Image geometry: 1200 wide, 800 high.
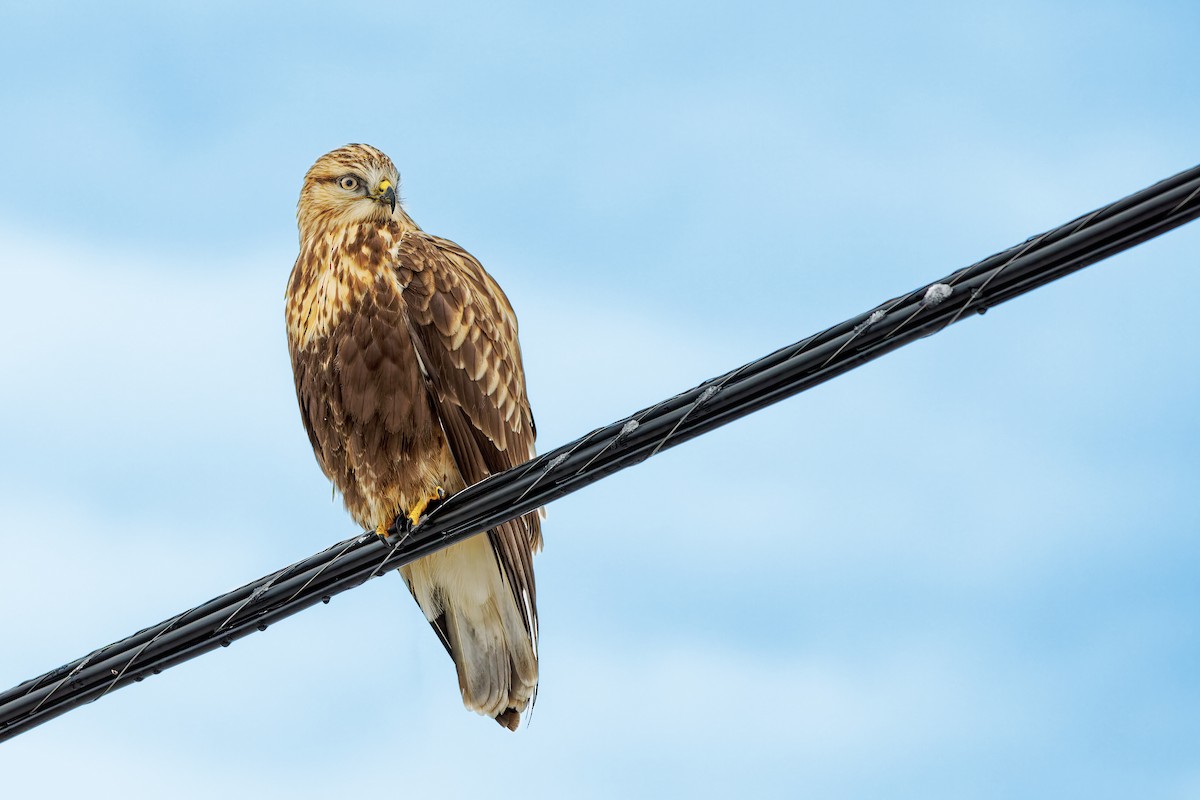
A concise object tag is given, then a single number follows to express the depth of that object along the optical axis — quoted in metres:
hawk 12.09
